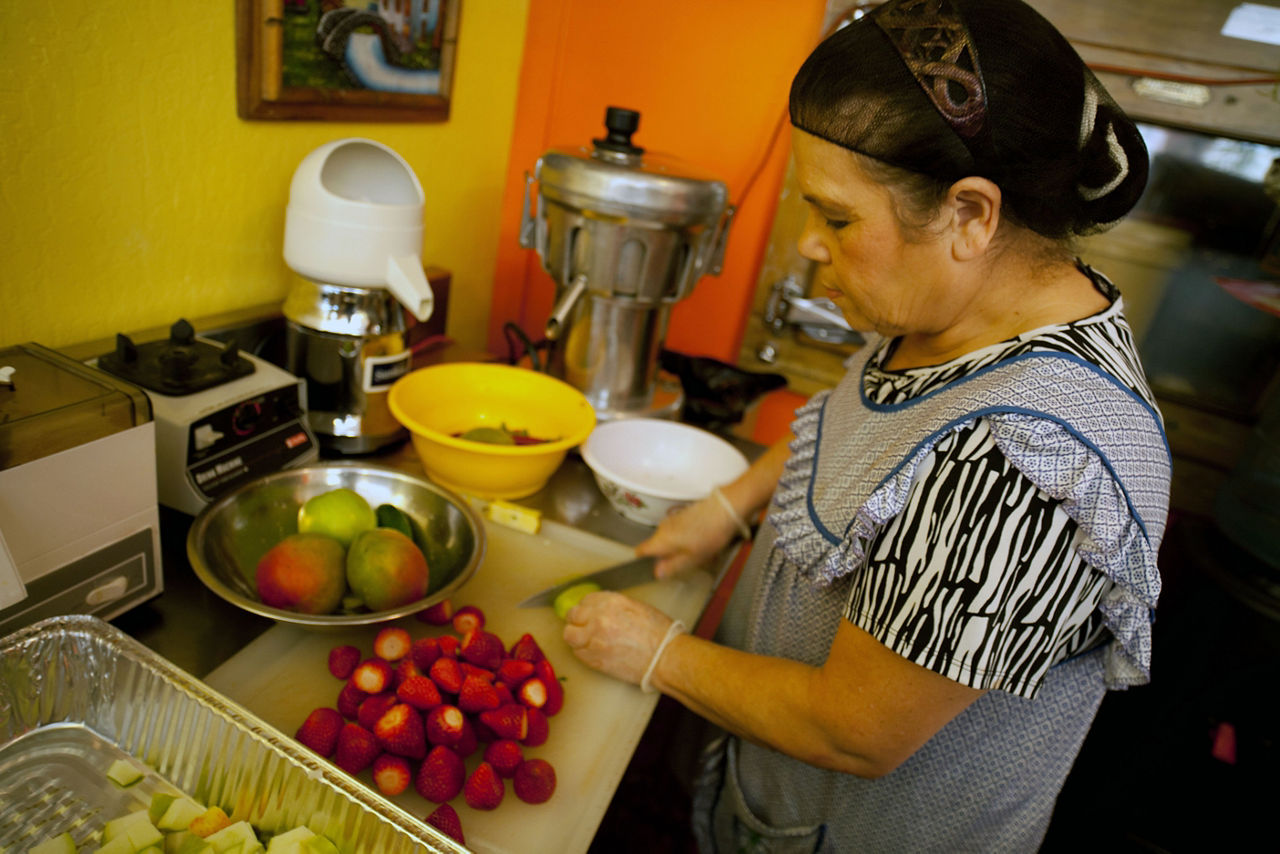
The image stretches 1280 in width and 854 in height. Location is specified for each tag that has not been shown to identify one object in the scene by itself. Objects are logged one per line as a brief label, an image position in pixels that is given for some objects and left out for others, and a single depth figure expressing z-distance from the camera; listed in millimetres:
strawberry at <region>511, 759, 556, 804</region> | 782
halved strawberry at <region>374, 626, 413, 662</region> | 884
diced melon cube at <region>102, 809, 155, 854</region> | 643
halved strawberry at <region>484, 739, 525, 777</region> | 791
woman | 677
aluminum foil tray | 638
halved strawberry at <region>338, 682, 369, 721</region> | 811
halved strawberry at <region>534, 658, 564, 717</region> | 881
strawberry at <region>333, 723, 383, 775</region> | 759
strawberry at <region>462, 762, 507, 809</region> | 758
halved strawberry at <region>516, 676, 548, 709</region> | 867
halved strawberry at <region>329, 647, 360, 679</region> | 862
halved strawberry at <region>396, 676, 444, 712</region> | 799
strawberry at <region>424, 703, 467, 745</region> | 786
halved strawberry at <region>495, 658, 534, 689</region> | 870
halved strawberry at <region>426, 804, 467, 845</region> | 699
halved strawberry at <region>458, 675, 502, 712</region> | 813
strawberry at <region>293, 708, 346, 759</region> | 765
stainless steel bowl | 860
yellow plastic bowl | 1198
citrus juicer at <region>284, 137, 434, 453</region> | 1104
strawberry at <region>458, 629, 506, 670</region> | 875
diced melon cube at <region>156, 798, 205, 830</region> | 661
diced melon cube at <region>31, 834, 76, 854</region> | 619
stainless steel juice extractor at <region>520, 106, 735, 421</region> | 1323
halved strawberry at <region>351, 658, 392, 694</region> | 813
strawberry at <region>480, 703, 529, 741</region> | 809
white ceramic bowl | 1400
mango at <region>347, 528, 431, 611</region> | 896
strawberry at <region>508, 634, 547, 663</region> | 903
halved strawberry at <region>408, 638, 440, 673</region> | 848
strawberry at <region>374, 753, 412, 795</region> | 757
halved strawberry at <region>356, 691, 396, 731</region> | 786
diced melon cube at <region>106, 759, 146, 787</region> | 702
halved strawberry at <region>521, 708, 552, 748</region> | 840
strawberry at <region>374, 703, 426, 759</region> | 769
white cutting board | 769
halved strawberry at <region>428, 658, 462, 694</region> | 823
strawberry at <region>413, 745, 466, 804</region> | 753
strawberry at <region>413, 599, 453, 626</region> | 962
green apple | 968
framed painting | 1156
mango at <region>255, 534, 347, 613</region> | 874
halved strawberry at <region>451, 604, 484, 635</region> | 969
